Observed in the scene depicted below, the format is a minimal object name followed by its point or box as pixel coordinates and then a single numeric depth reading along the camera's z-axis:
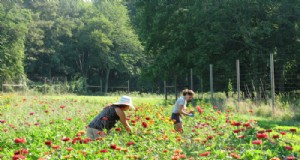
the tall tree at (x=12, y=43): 39.83
